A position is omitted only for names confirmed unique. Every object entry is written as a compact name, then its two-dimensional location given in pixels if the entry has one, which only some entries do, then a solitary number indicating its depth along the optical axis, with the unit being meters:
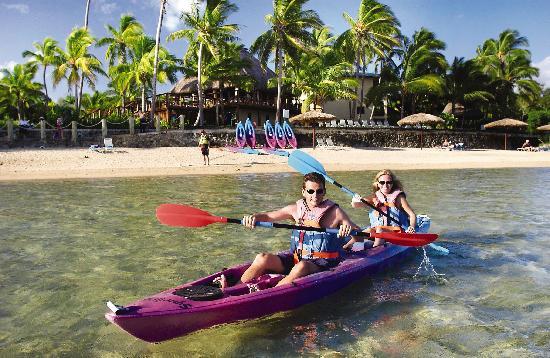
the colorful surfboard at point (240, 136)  27.65
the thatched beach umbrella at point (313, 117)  31.95
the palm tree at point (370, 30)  38.31
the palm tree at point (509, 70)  43.75
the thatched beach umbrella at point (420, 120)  33.53
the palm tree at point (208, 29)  32.06
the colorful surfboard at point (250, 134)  27.66
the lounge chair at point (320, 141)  32.53
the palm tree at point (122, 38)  39.97
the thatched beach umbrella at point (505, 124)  36.28
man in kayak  5.14
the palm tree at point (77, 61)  33.44
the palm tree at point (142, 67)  36.06
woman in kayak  6.71
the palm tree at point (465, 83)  40.88
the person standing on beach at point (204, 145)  22.08
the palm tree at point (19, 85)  39.41
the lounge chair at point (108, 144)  24.92
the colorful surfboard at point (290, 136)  30.05
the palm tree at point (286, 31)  33.44
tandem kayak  4.09
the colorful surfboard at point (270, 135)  29.33
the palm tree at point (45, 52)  37.58
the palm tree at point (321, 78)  37.19
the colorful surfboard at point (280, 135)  29.45
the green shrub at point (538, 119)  43.28
